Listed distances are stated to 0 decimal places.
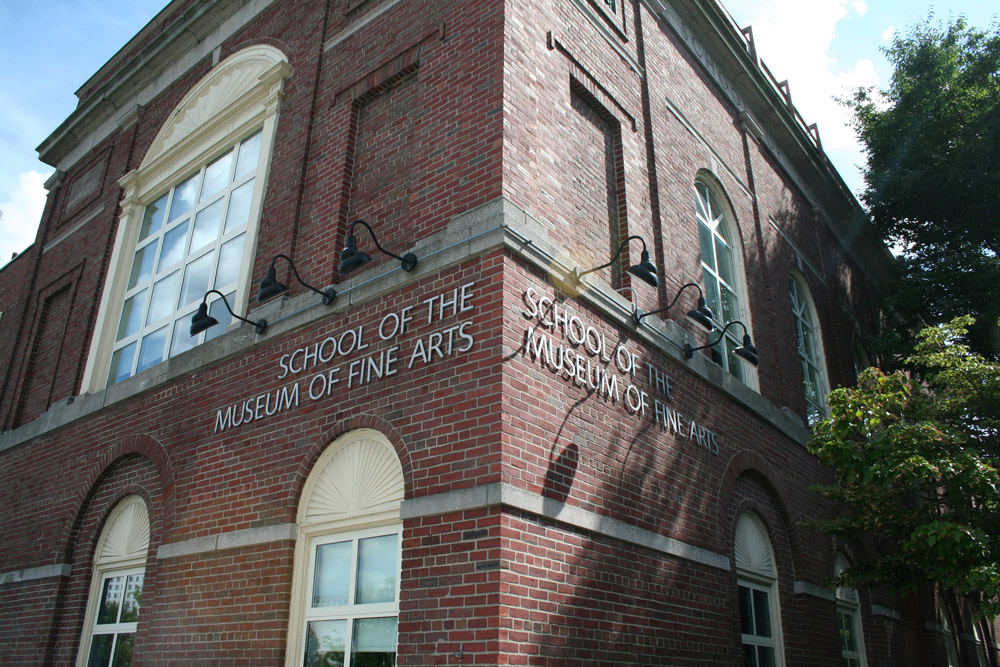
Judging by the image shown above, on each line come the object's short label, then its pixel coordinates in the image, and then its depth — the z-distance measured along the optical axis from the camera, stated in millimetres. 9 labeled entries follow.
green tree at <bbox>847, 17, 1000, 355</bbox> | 15562
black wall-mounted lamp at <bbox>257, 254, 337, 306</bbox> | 8031
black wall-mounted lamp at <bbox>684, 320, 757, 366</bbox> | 9498
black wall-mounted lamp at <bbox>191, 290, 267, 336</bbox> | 8484
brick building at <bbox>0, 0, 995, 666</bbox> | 6645
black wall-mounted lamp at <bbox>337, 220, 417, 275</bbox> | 7371
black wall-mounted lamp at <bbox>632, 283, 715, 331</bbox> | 8508
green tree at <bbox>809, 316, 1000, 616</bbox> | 7703
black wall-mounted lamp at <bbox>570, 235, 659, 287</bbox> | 7836
